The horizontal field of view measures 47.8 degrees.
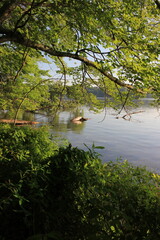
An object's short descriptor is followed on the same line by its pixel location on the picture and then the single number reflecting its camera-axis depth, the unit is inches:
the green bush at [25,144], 124.5
